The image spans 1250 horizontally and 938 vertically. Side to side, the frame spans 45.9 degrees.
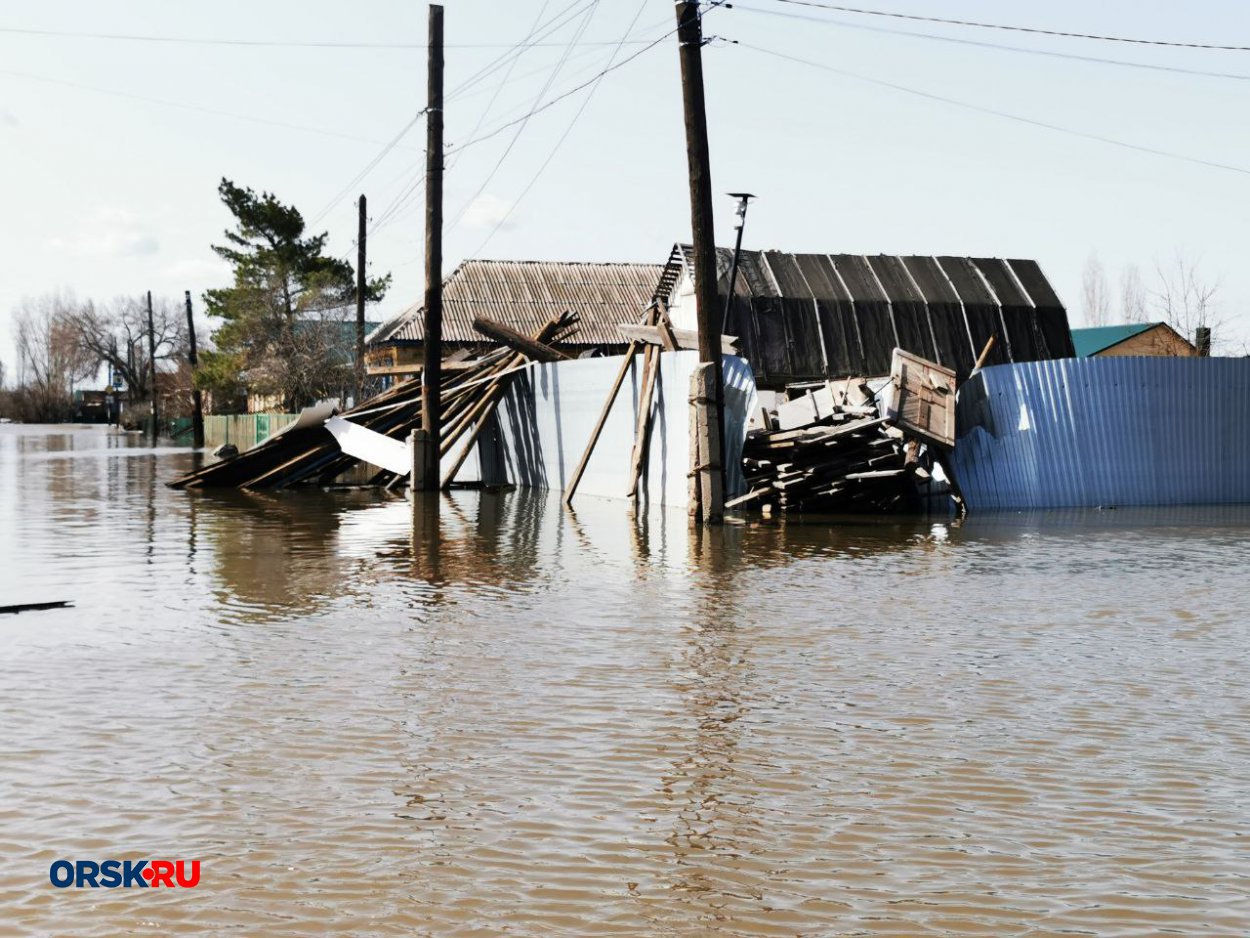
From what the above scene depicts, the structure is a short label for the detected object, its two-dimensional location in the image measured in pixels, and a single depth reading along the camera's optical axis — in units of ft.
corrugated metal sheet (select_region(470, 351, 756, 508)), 66.95
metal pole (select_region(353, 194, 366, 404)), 135.03
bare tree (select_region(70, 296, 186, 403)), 420.36
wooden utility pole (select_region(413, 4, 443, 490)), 81.51
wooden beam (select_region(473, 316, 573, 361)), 84.17
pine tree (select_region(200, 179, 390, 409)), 177.78
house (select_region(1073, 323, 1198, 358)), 185.47
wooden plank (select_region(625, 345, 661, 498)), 69.10
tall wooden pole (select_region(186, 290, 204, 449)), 207.10
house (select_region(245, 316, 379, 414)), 177.99
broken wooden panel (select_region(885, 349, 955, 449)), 68.03
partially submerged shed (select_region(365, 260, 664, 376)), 158.61
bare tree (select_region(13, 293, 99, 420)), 502.38
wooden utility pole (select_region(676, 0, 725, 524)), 60.62
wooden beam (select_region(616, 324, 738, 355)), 72.38
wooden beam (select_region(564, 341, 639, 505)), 73.00
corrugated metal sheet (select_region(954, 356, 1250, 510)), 70.28
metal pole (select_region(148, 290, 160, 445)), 284.94
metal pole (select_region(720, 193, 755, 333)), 90.33
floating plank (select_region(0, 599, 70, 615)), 34.81
